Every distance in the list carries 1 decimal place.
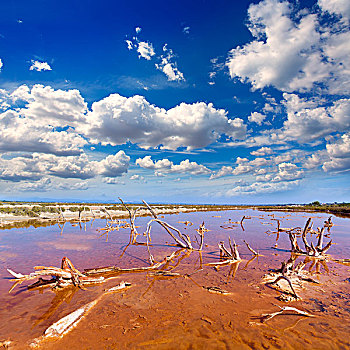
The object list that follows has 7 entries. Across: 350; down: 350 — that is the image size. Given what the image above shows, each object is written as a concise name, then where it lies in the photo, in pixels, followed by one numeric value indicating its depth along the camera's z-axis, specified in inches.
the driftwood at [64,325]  201.4
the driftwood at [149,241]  580.7
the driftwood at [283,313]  243.4
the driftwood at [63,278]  318.9
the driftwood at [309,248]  544.1
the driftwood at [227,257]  465.1
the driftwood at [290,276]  330.0
